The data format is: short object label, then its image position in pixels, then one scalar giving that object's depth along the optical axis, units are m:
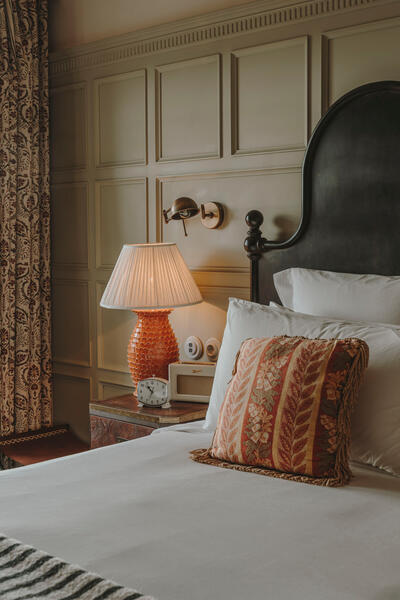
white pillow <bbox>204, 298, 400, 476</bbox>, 1.73
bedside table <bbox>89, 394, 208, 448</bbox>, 2.60
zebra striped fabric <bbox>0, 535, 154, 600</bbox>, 1.10
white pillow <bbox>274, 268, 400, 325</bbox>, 2.21
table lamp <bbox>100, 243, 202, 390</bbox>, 2.82
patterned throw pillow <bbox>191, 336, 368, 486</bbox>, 1.68
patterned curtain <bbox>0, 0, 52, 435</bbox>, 3.43
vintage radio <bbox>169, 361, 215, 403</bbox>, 2.72
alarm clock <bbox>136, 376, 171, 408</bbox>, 2.69
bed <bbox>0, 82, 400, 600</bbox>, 1.18
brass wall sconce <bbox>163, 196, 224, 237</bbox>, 2.96
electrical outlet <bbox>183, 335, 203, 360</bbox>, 3.07
